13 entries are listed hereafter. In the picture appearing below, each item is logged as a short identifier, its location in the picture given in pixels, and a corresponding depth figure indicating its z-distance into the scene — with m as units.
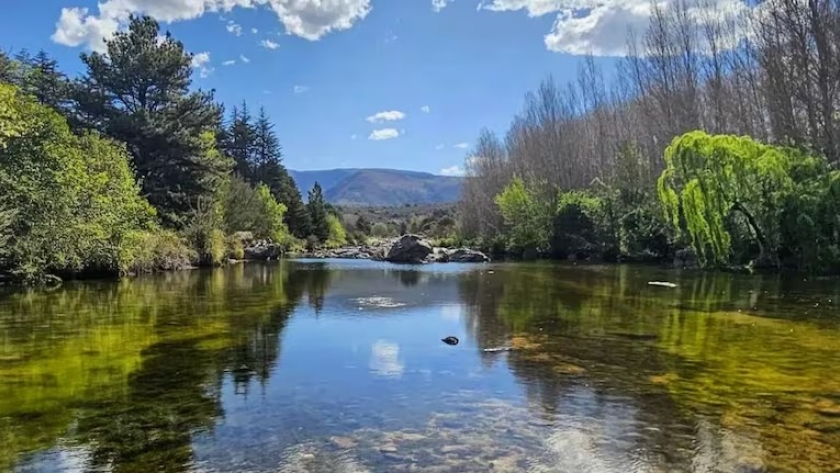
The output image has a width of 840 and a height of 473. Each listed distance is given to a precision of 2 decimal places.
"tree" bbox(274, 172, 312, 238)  79.88
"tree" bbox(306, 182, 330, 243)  82.25
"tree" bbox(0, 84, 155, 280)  24.03
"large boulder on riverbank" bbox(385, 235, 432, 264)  49.31
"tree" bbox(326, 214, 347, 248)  83.62
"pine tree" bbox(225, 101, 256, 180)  83.25
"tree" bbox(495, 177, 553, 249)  56.31
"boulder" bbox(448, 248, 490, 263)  50.28
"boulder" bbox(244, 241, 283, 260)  52.84
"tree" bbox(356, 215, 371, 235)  101.50
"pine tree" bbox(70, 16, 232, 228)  40.69
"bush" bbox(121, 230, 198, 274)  31.25
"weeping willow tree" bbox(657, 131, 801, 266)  29.11
